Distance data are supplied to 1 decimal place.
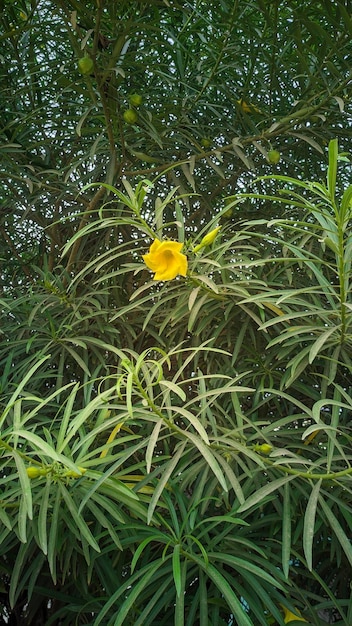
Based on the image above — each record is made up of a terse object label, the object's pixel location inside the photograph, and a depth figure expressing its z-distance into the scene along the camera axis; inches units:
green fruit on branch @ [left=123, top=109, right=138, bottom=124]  42.4
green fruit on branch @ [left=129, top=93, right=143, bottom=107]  42.1
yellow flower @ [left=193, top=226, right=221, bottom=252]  34.8
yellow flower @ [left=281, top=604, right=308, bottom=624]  33.9
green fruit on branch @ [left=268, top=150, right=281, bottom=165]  44.7
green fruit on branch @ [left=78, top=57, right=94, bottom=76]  38.6
